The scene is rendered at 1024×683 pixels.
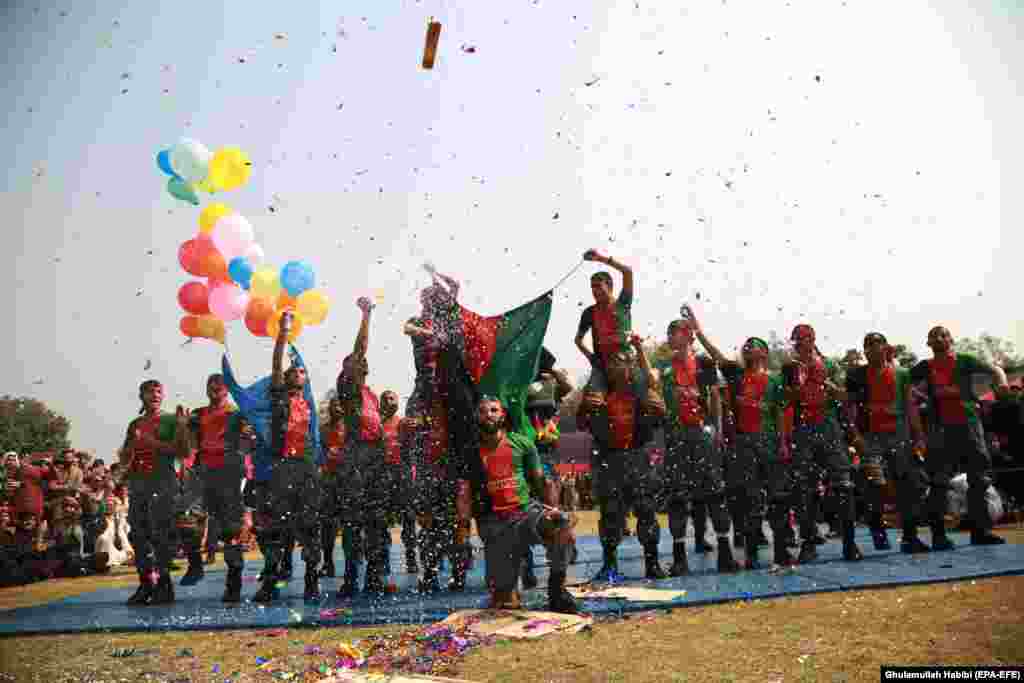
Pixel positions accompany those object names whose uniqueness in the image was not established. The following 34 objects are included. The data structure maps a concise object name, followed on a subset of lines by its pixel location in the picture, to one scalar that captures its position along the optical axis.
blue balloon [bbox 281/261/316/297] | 9.73
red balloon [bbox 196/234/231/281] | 9.98
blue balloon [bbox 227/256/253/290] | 9.97
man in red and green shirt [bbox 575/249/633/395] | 7.73
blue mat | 6.25
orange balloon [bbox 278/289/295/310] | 9.86
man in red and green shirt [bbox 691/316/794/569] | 7.77
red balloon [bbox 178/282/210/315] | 10.16
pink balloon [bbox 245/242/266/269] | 10.09
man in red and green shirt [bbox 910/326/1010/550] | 8.12
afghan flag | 7.37
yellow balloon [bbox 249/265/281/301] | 9.79
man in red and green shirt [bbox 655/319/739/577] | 7.57
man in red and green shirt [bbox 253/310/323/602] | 7.57
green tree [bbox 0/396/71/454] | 43.94
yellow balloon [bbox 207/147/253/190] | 9.62
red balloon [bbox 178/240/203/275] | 9.96
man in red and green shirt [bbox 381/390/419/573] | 7.78
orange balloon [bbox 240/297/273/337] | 9.84
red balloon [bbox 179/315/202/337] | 10.29
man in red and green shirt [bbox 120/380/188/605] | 7.96
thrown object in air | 6.30
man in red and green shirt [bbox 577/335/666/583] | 7.38
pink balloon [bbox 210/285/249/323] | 10.00
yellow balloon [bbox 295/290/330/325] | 10.01
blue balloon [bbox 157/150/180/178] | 9.50
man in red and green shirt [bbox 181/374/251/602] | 8.57
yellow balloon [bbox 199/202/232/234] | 10.05
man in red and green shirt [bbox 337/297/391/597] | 7.67
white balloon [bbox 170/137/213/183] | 9.38
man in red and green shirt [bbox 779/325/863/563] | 7.79
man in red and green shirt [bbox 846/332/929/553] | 8.11
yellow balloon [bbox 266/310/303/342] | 9.79
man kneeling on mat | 5.88
